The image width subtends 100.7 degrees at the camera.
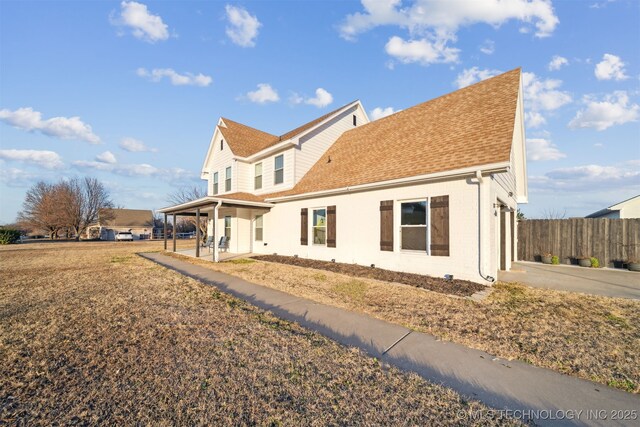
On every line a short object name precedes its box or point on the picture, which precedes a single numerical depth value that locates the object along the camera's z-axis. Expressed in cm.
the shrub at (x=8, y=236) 2747
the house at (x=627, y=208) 1859
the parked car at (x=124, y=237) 3706
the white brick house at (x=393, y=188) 712
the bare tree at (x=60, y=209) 3878
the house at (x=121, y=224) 4734
